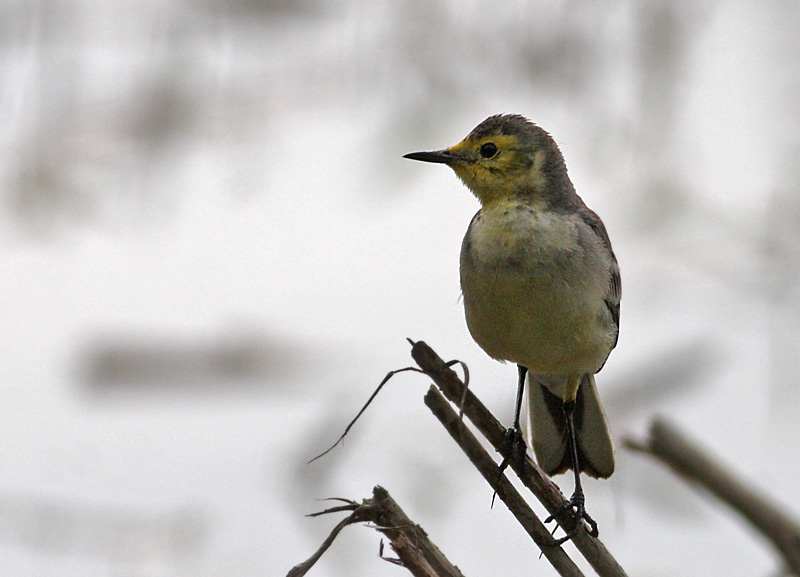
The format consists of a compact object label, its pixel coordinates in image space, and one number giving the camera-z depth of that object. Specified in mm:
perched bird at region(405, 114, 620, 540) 7395
